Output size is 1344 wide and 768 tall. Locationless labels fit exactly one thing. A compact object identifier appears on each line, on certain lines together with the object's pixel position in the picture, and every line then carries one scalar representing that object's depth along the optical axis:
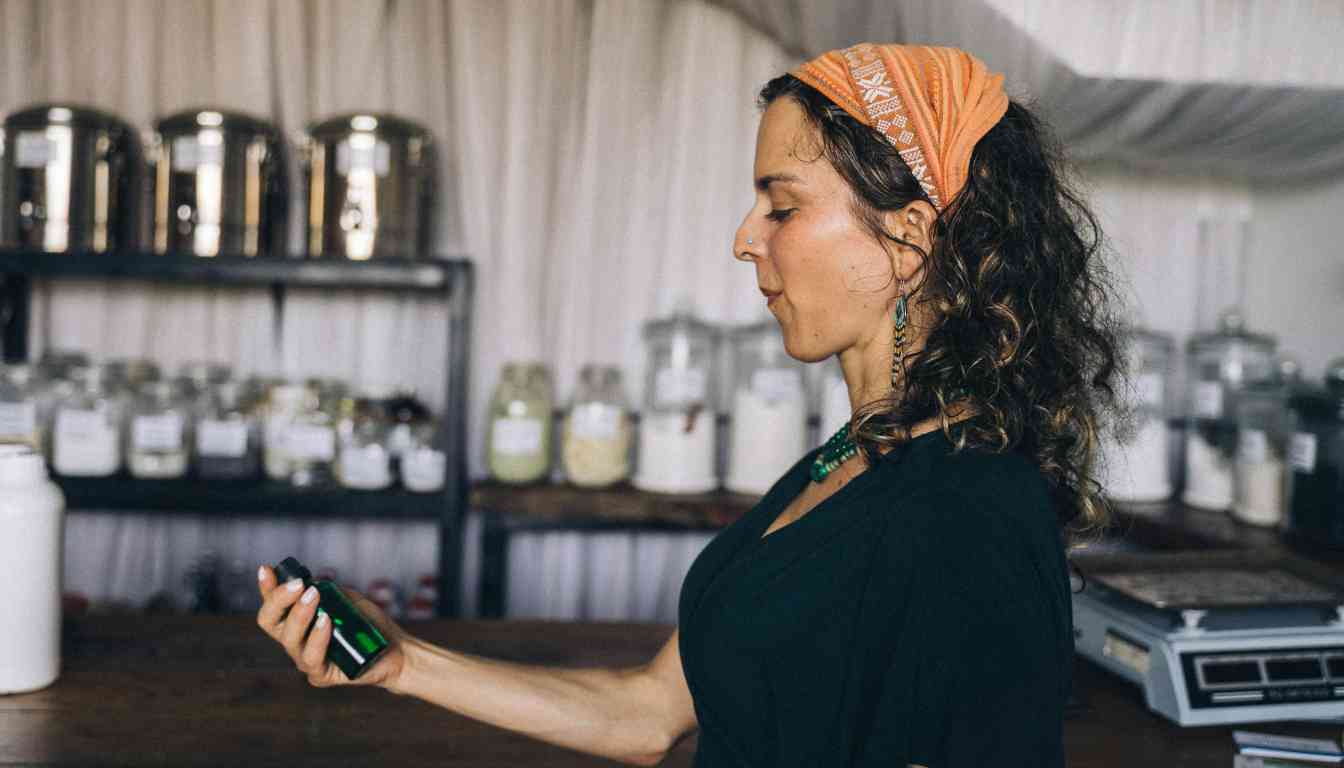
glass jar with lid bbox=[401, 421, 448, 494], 2.16
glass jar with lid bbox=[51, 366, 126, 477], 2.09
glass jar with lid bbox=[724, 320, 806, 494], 2.20
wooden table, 1.12
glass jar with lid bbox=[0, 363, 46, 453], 2.10
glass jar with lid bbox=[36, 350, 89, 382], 2.19
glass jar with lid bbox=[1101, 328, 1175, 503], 2.10
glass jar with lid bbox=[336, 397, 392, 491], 2.15
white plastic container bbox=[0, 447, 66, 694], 1.14
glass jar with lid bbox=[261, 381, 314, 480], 2.17
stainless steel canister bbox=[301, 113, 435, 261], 2.08
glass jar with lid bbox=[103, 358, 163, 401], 2.18
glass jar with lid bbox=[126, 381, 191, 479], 2.10
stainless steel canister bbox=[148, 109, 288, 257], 2.07
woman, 0.74
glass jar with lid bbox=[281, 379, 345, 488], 2.14
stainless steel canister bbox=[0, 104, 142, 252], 2.06
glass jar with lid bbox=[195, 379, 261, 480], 2.14
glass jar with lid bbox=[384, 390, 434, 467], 2.21
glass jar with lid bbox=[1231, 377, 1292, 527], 1.88
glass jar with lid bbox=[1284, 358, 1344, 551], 1.63
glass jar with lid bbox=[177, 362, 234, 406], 2.18
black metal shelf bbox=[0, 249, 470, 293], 2.08
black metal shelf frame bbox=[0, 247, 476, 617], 2.08
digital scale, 1.22
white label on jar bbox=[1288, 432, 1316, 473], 1.68
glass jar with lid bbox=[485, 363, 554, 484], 2.21
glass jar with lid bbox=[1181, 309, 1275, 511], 2.10
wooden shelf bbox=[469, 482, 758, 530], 2.12
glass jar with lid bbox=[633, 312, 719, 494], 2.20
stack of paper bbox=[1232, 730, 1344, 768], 1.11
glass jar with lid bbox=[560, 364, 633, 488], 2.22
